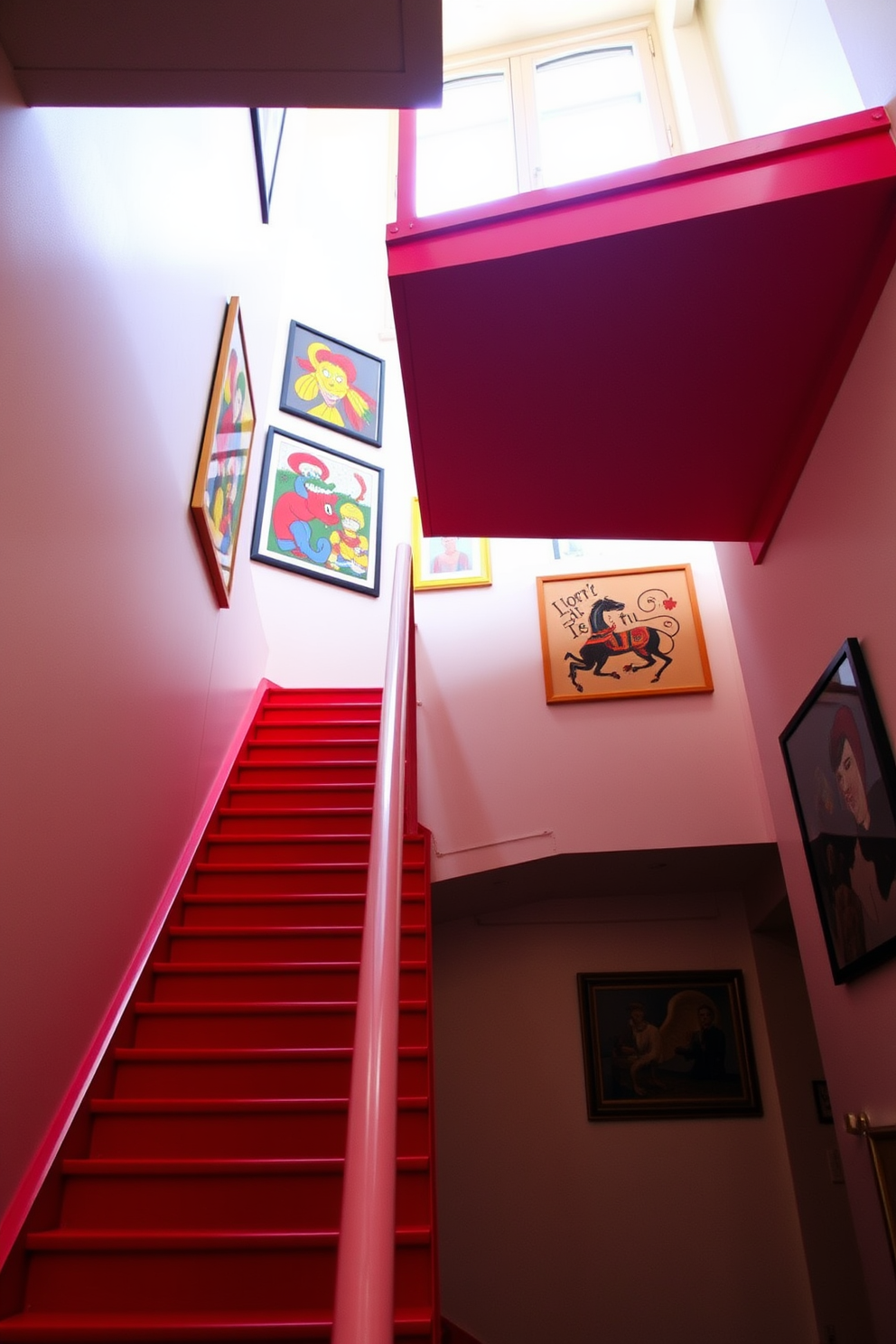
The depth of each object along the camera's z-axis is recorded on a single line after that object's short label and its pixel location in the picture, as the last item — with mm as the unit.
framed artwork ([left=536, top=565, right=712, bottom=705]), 4480
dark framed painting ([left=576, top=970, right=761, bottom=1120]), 4238
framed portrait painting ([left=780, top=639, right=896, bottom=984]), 2346
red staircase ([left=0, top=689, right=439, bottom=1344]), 1857
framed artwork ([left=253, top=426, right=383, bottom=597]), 5277
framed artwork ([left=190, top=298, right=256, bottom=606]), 3492
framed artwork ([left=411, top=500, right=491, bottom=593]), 5035
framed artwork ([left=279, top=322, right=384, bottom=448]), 5824
